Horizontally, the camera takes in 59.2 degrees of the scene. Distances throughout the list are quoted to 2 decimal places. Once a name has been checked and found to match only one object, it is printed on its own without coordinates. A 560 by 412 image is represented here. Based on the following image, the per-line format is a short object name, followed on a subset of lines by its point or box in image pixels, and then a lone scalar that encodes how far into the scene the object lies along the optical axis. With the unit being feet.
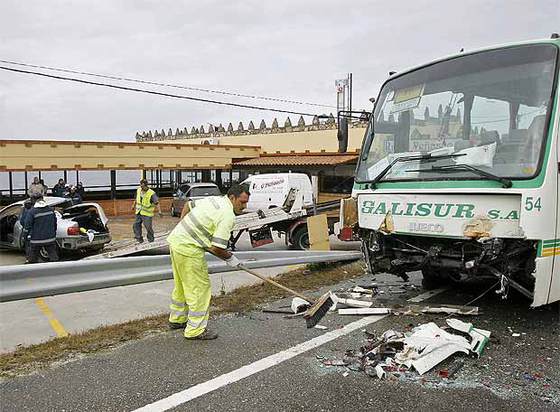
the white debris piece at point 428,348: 12.88
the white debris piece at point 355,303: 18.66
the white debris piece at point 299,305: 18.20
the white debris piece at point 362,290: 21.08
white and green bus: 14.48
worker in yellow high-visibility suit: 15.53
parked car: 73.59
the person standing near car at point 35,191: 29.48
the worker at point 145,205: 43.57
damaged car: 35.88
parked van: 44.57
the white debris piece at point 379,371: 12.40
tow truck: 32.84
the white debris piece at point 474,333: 14.06
